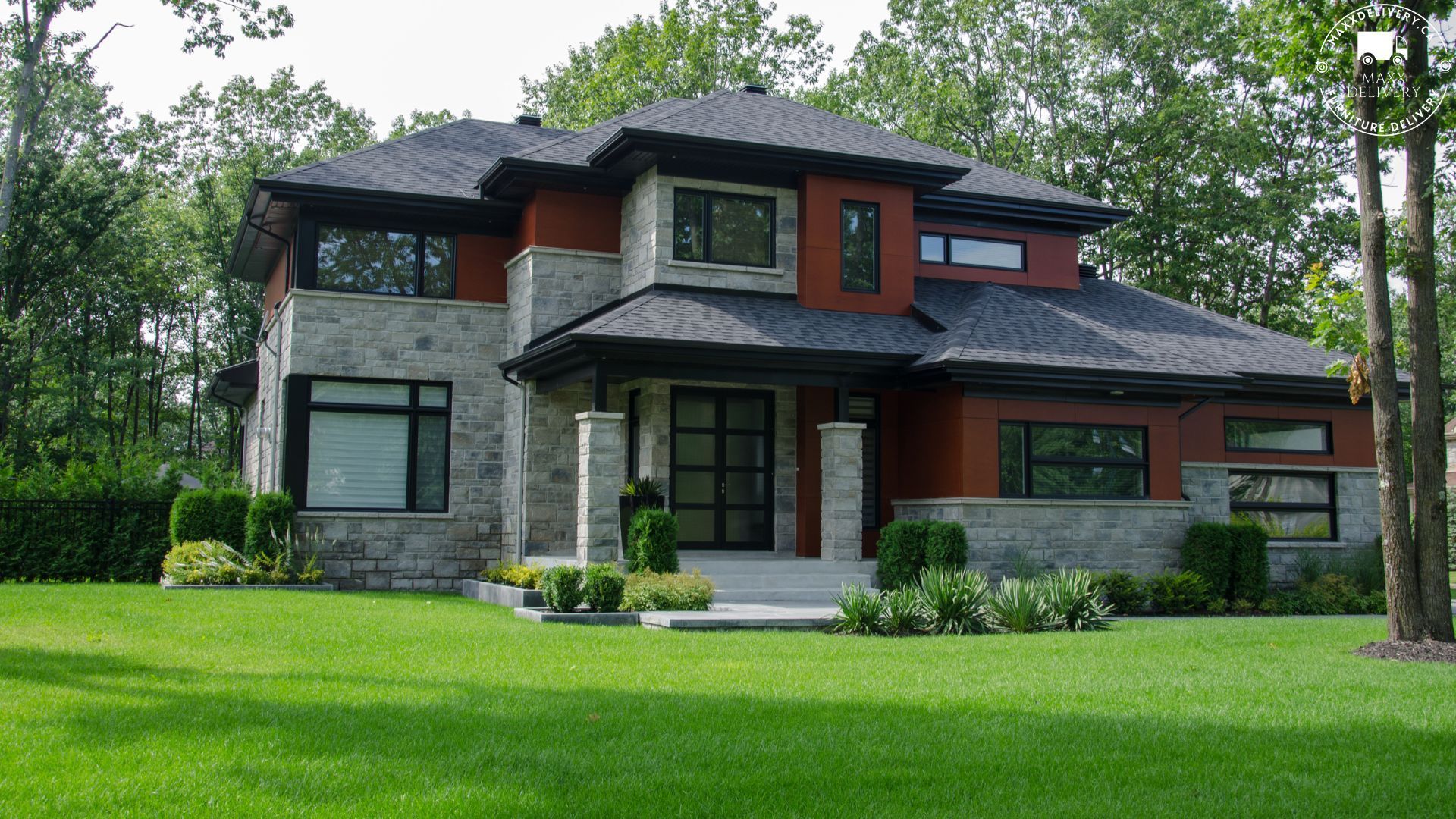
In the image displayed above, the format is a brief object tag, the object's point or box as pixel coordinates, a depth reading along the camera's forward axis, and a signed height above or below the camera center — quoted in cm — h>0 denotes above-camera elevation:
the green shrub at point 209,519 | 1719 -10
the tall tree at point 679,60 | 3403 +1312
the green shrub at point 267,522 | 1669 -14
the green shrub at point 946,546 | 1490 -36
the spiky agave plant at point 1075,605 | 1233 -88
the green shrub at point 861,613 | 1181 -94
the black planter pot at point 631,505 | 1577 +13
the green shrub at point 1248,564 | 1609 -59
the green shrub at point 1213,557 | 1600 -50
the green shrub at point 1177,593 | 1547 -94
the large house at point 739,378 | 1598 +187
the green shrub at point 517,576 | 1511 -79
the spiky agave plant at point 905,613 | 1180 -94
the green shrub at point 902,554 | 1519 -46
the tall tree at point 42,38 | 1884 +757
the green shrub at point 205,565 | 1583 -70
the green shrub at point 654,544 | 1409 -33
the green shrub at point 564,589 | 1283 -79
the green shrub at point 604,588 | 1289 -78
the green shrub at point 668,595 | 1298 -86
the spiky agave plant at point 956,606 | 1205 -88
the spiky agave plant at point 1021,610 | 1209 -92
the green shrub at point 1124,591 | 1534 -91
